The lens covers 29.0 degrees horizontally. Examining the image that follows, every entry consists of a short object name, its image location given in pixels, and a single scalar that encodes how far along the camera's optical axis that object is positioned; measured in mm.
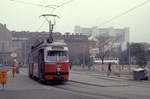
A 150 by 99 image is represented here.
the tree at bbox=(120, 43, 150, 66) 68212
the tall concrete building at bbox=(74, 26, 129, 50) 175000
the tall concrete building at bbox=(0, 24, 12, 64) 48719
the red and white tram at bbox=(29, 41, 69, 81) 21250
